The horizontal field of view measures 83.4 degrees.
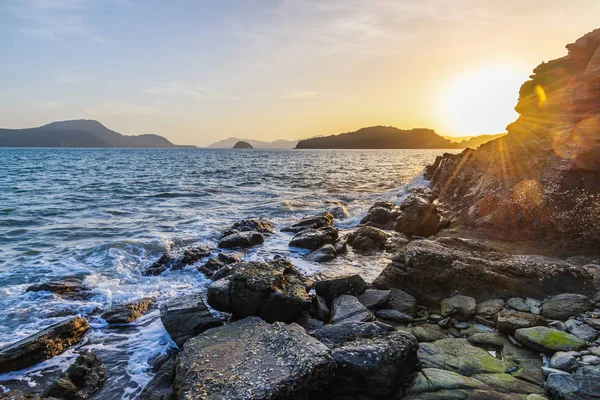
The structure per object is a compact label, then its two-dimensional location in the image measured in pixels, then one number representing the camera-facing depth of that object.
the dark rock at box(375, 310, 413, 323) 7.83
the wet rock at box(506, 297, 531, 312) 7.63
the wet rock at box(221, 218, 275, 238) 17.22
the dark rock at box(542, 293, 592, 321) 7.16
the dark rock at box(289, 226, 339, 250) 14.84
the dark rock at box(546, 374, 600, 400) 4.56
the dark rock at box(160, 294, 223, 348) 7.24
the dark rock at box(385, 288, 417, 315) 8.27
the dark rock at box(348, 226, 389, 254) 14.51
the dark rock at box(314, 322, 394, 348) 6.26
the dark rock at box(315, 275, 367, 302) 8.99
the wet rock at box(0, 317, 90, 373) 6.55
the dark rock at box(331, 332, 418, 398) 5.18
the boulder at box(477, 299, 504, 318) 7.54
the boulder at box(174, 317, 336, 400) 4.68
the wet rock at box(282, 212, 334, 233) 18.10
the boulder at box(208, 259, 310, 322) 7.52
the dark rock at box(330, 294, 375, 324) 7.46
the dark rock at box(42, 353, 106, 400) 5.61
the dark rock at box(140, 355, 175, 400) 5.43
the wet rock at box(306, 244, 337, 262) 13.38
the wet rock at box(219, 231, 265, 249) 15.02
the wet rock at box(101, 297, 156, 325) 8.44
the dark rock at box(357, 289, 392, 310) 8.40
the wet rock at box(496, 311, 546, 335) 6.66
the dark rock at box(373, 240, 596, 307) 8.37
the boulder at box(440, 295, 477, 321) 7.64
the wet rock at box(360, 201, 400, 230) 18.66
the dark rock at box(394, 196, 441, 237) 16.28
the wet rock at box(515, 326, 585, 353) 5.90
